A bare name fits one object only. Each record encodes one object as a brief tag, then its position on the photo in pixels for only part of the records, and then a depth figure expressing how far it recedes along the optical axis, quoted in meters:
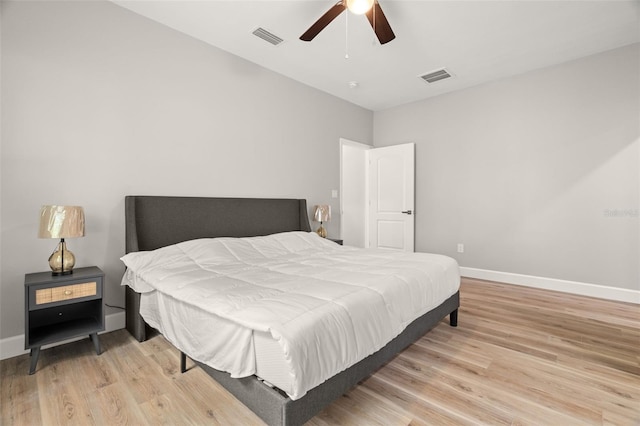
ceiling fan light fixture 2.14
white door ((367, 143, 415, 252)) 5.15
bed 1.31
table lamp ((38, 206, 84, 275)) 2.08
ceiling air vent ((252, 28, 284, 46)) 3.04
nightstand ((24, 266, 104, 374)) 2.00
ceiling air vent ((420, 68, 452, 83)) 3.97
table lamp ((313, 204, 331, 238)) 4.33
